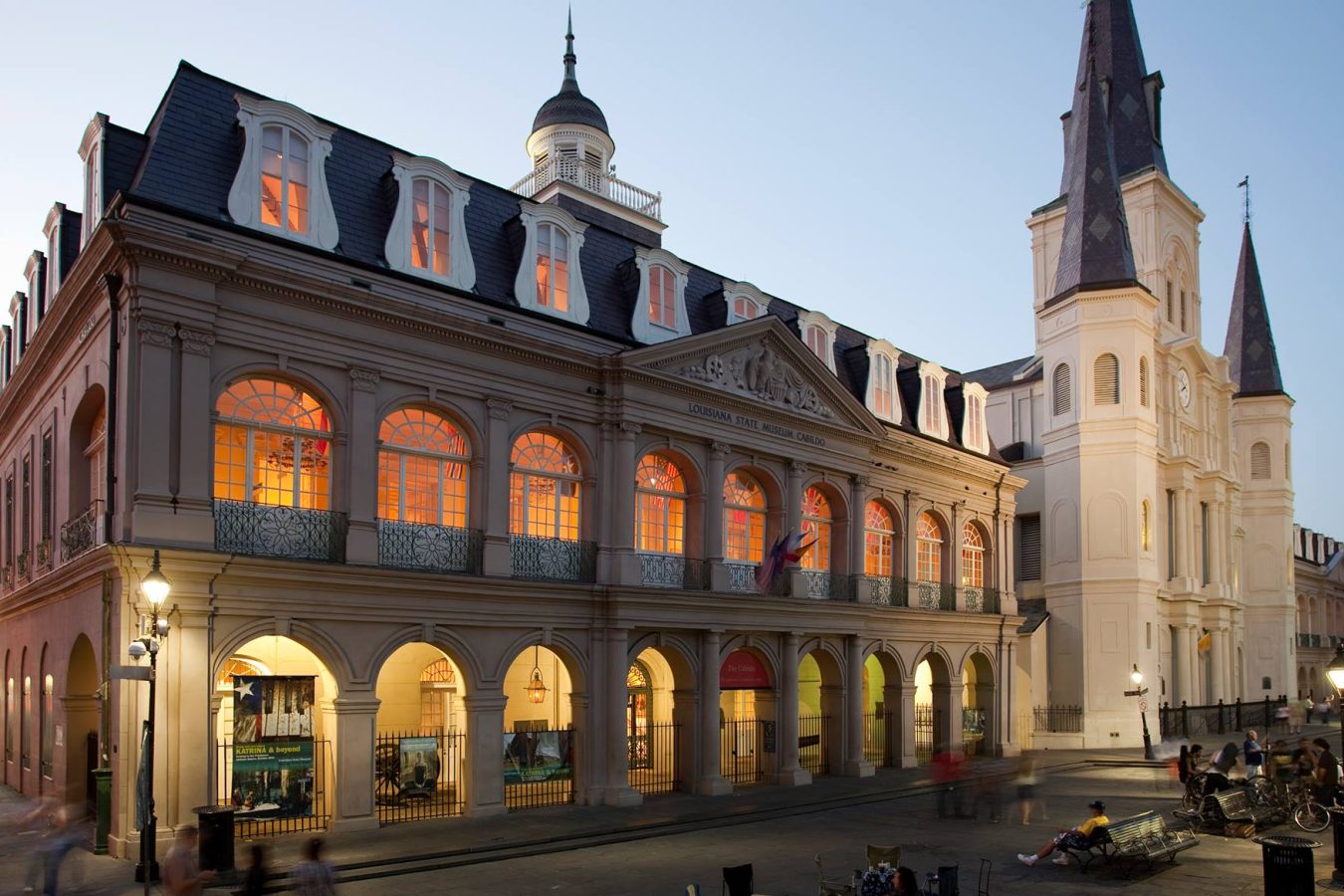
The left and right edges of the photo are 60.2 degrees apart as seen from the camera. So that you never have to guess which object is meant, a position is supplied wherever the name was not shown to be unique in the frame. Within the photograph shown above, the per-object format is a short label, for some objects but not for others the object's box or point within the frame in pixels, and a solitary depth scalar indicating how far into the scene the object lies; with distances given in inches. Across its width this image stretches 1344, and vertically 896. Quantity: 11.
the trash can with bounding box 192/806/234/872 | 655.8
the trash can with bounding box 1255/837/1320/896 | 579.8
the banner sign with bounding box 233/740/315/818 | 778.2
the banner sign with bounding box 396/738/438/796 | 874.1
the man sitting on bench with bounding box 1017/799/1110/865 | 719.7
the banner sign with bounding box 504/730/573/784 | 943.7
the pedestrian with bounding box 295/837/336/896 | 471.2
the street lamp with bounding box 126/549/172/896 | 618.8
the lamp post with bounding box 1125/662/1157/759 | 1530.5
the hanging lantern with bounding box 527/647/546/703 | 1090.7
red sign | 1130.0
